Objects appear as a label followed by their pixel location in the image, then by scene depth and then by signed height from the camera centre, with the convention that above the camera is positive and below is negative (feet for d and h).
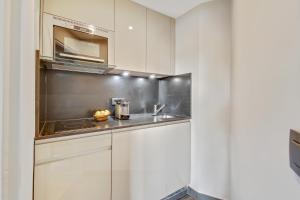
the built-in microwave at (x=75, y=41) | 4.14 +1.60
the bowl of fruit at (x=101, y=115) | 5.55 -0.56
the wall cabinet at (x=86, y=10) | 4.31 +2.51
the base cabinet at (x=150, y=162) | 4.55 -1.99
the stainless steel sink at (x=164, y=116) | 7.12 -0.74
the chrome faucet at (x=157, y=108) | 7.52 -0.44
